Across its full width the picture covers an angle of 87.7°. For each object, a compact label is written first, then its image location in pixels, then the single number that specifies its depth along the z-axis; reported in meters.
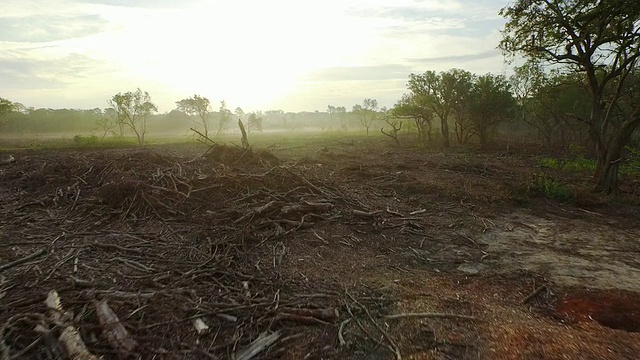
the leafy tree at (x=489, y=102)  26.45
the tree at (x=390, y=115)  31.95
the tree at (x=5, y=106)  33.78
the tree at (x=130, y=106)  42.14
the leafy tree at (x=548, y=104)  24.83
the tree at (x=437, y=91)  28.20
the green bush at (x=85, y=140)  30.24
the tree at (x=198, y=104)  52.59
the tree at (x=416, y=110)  29.97
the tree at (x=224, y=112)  64.72
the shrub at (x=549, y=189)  9.67
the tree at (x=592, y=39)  9.51
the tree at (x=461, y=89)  27.53
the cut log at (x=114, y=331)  3.23
